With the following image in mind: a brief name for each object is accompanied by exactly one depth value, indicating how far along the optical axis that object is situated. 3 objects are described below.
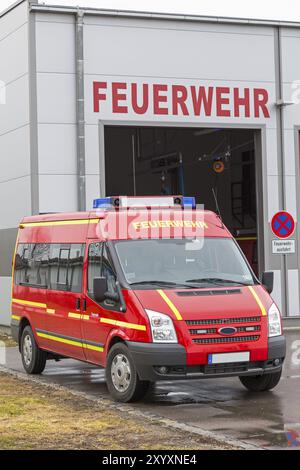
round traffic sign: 18.52
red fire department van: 10.23
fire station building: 19.53
